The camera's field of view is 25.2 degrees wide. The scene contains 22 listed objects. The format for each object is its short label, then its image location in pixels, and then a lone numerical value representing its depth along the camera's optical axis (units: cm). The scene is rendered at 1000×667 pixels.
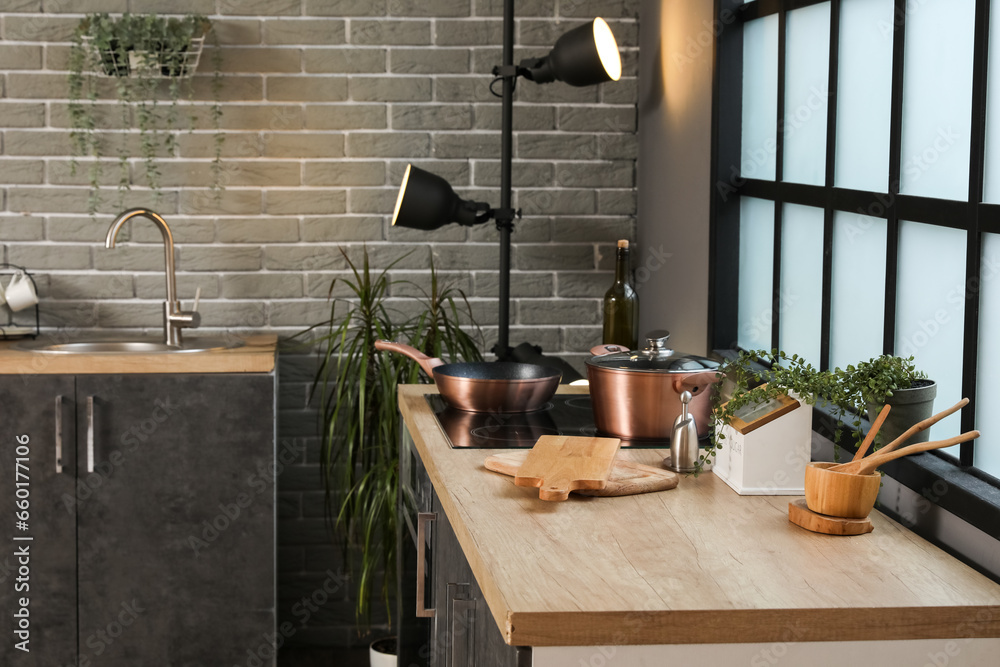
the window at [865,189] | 353
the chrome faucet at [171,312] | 504
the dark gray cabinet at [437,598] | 341
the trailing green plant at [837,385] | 350
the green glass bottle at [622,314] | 484
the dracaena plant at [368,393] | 500
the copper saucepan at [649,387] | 382
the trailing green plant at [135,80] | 504
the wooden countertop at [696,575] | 314
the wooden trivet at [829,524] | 338
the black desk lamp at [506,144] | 464
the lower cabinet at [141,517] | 478
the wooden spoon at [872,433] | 344
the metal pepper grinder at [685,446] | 369
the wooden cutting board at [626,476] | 356
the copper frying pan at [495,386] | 412
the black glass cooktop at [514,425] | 388
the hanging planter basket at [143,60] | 504
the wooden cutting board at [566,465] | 353
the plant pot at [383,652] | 501
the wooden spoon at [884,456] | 332
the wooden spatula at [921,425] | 335
